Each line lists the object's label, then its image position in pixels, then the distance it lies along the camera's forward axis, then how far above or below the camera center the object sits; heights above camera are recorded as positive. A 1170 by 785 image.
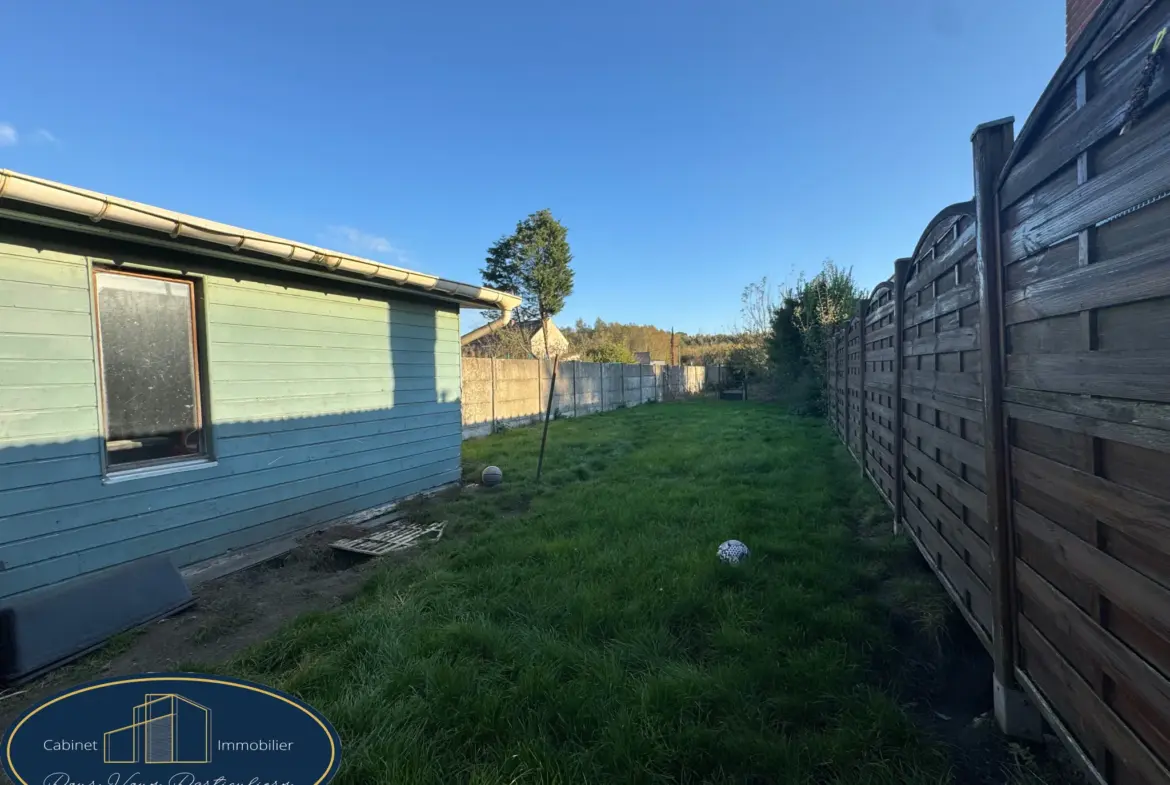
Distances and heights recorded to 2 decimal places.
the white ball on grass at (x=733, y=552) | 3.47 -1.18
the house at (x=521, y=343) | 21.41 +2.04
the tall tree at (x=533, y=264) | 29.89 +6.99
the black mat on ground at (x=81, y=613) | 2.55 -1.14
